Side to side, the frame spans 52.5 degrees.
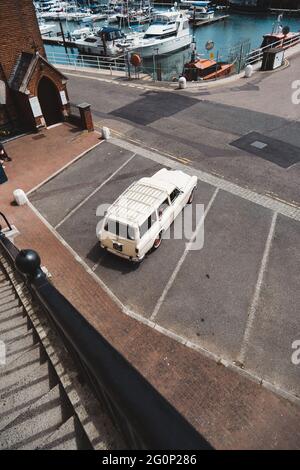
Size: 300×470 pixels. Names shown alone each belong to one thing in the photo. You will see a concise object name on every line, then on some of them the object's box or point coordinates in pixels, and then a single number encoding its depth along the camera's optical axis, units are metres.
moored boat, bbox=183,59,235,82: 30.27
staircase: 3.54
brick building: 17.58
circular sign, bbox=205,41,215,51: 29.58
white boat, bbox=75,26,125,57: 45.59
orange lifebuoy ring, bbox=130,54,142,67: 28.42
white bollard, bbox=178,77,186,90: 25.50
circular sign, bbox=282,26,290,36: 31.24
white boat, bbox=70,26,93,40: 57.55
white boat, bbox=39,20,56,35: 67.06
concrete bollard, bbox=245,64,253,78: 26.56
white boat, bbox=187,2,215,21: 69.81
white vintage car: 10.14
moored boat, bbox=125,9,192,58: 44.31
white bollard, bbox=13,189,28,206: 13.84
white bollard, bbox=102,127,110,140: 18.65
